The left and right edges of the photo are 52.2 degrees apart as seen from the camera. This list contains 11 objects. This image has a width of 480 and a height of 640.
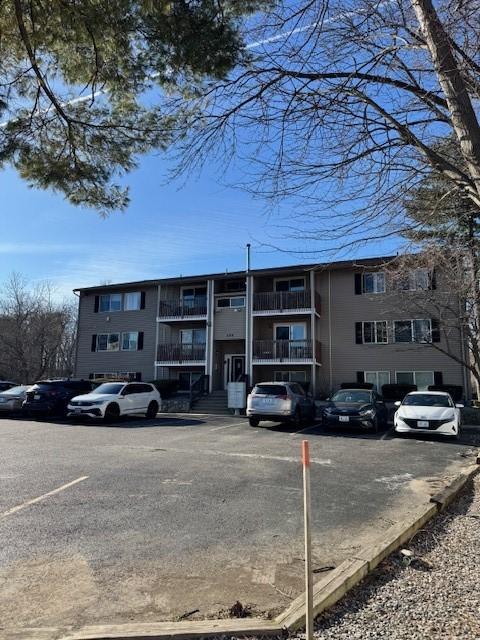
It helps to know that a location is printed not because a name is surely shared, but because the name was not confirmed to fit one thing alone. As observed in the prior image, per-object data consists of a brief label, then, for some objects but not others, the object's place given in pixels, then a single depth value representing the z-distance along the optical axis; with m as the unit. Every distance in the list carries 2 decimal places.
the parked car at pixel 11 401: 22.31
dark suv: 21.03
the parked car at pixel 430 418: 14.72
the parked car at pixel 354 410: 15.95
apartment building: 26.81
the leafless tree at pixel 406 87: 5.32
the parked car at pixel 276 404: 17.20
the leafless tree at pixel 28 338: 44.78
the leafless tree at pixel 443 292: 11.27
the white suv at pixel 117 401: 18.61
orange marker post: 3.06
